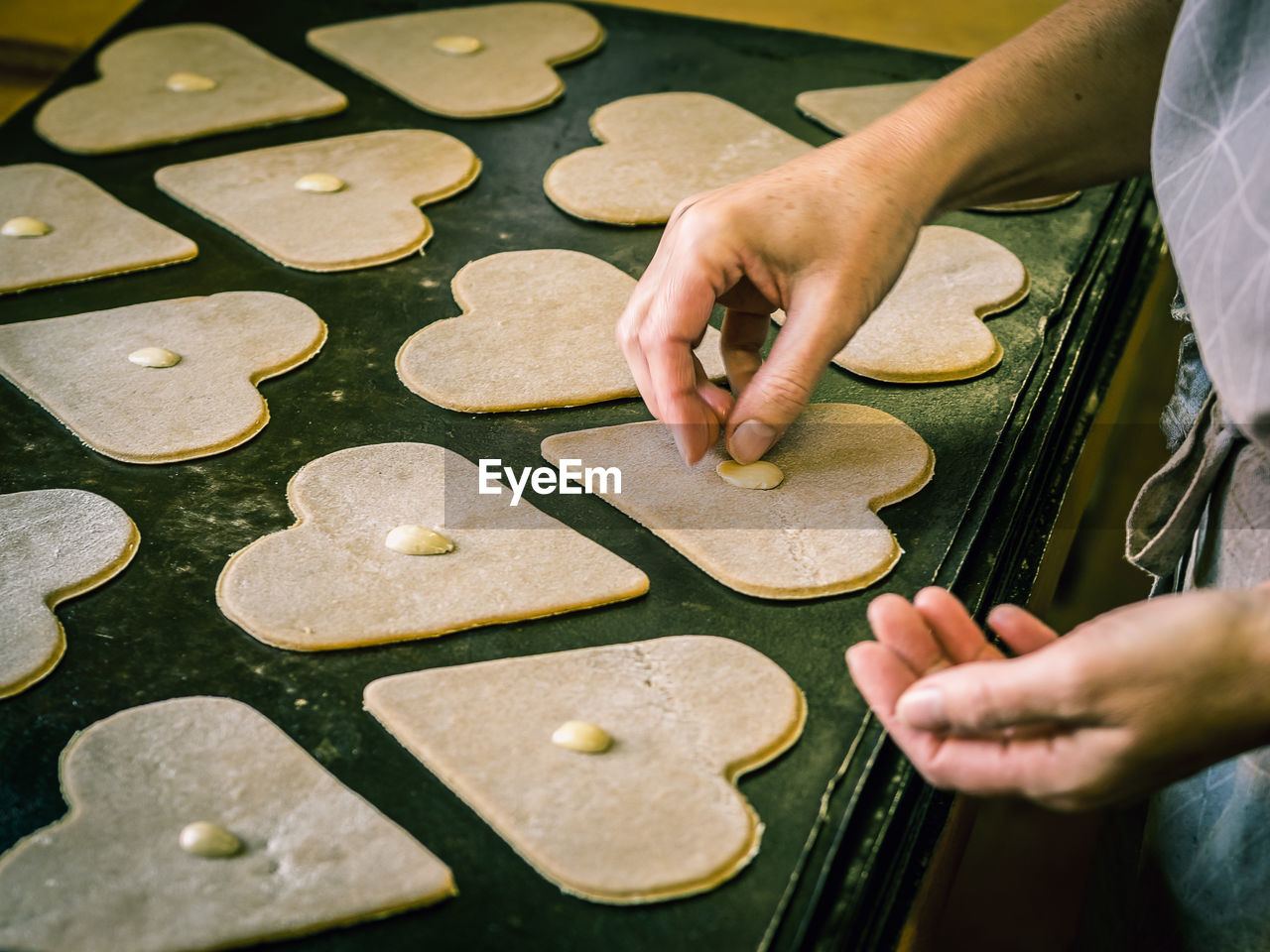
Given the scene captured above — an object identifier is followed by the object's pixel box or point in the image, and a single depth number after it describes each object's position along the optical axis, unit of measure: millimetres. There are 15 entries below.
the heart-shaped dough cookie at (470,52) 1390
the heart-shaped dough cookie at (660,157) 1229
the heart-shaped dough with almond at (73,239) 1102
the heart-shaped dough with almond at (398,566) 789
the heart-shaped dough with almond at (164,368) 931
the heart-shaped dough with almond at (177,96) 1301
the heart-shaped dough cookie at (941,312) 1034
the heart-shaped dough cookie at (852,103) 1368
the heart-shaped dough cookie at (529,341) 994
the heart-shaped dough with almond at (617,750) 650
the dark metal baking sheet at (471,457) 650
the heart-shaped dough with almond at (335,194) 1146
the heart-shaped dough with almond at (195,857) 606
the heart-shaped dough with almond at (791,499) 837
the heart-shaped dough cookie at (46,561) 750
